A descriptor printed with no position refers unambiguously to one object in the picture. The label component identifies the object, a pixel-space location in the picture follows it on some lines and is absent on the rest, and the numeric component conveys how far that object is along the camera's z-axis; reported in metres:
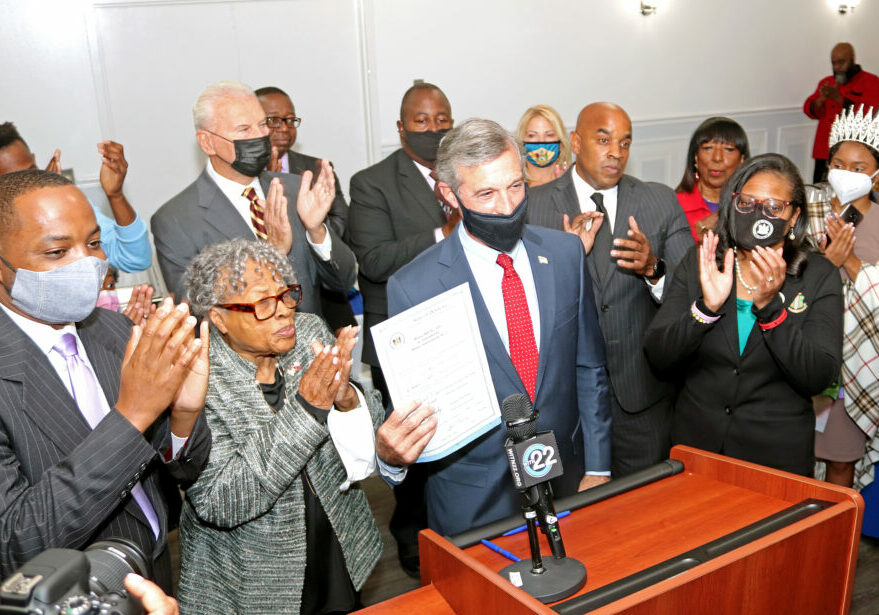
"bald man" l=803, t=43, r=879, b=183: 7.48
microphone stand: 1.46
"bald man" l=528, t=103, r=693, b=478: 2.95
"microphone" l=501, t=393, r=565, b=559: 1.43
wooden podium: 1.41
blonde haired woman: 3.93
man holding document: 2.10
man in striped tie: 2.91
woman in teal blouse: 2.38
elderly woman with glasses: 1.87
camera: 0.95
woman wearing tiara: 3.00
